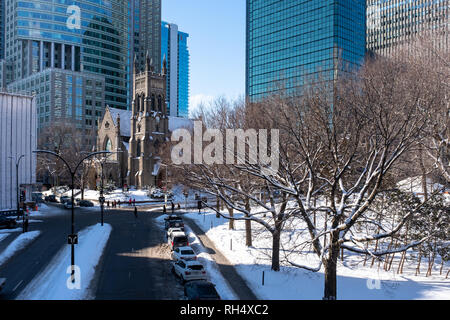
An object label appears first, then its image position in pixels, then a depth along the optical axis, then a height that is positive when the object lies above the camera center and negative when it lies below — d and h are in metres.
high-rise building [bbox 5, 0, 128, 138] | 117.06 +36.79
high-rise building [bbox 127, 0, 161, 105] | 149.25 +54.91
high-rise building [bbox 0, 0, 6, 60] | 156.38 +54.88
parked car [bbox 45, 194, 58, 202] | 62.53 -6.65
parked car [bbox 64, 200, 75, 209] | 52.87 -6.61
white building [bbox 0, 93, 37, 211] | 45.03 +2.02
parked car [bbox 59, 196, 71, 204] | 58.14 -6.30
